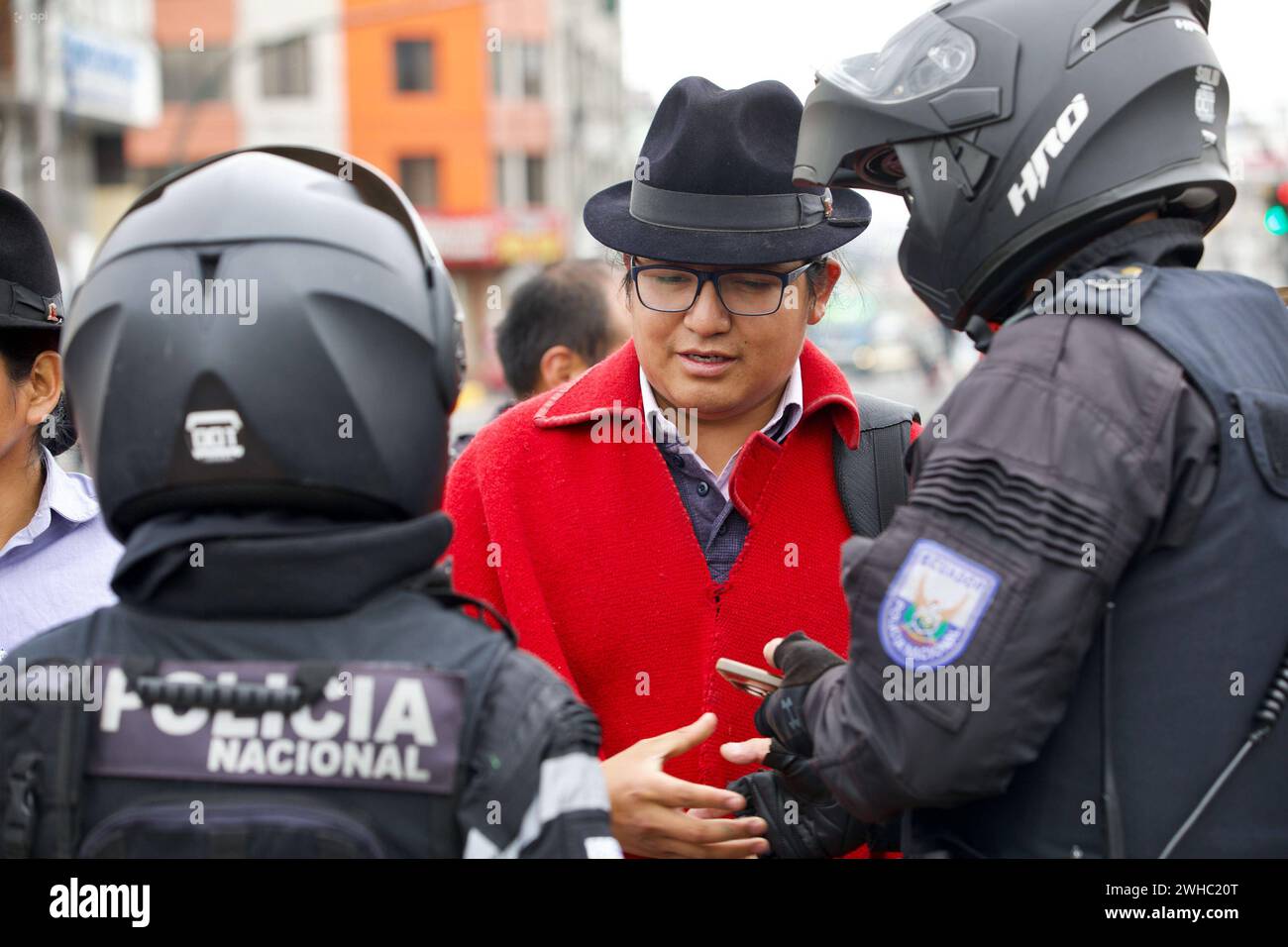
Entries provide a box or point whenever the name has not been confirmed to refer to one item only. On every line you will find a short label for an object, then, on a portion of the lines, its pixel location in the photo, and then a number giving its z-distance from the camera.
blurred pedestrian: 5.00
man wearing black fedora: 2.86
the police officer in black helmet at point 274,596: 1.73
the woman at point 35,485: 2.86
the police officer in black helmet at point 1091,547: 1.85
